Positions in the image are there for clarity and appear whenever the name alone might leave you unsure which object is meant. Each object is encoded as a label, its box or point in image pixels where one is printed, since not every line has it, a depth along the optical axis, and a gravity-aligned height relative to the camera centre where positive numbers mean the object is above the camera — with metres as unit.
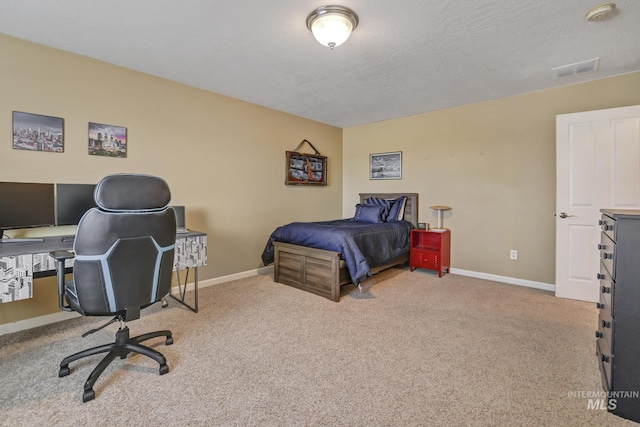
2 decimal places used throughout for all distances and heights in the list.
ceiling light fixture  2.04 +1.37
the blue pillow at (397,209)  4.59 +0.05
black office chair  1.61 -0.26
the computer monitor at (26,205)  2.22 +0.06
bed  3.14 -0.65
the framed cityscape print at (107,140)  2.81 +0.71
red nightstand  4.11 -0.54
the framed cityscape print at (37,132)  2.44 +0.69
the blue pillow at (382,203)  4.56 +0.15
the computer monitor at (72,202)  2.43 +0.09
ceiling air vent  2.79 +1.44
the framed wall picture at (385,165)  4.87 +0.81
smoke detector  1.97 +1.39
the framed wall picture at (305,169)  4.61 +0.72
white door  2.85 +0.32
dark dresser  1.45 -0.55
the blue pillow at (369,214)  4.44 -0.02
